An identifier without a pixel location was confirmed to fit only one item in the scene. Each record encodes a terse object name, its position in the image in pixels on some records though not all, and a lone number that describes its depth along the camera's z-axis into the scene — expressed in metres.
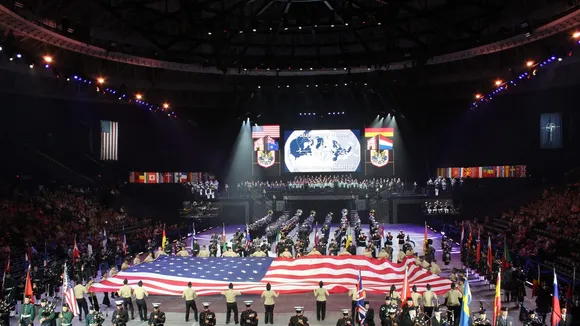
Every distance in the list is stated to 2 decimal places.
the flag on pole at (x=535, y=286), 20.48
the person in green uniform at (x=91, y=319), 16.22
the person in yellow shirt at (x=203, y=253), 26.77
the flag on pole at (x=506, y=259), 22.45
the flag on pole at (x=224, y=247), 28.12
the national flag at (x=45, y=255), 27.69
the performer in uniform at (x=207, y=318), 16.53
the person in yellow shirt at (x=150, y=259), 25.41
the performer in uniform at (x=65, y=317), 16.53
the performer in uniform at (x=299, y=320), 15.59
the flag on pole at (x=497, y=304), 14.31
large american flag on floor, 20.75
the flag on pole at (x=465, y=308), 14.08
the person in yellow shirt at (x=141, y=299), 19.50
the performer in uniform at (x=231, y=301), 18.92
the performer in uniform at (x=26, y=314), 17.39
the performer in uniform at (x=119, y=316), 16.98
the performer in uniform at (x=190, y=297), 19.14
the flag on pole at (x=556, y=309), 14.15
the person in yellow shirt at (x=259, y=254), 26.44
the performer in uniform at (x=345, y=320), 15.22
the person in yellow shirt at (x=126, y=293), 19.33
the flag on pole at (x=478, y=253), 26.06
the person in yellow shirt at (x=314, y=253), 25.51
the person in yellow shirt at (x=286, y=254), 25.11
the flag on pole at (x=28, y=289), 18.36
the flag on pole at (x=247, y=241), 29.60
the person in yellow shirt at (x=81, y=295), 19.72
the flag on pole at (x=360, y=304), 16.97
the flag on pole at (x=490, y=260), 23.83
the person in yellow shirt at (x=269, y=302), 18.66
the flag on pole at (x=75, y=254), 24.75
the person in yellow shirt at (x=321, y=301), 18.92
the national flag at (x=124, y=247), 30.08
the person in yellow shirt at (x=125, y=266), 22.97
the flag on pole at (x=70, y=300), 17.89
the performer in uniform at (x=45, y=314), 16.78
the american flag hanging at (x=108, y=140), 48.84
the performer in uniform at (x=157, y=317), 16.64
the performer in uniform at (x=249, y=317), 16.64
